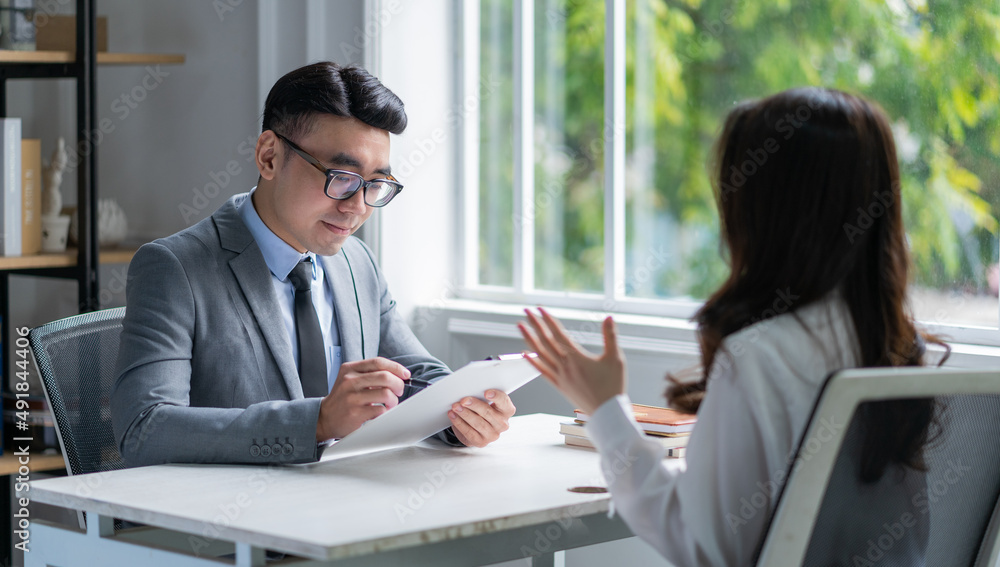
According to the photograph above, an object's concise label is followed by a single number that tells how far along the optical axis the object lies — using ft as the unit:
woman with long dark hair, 3.76
